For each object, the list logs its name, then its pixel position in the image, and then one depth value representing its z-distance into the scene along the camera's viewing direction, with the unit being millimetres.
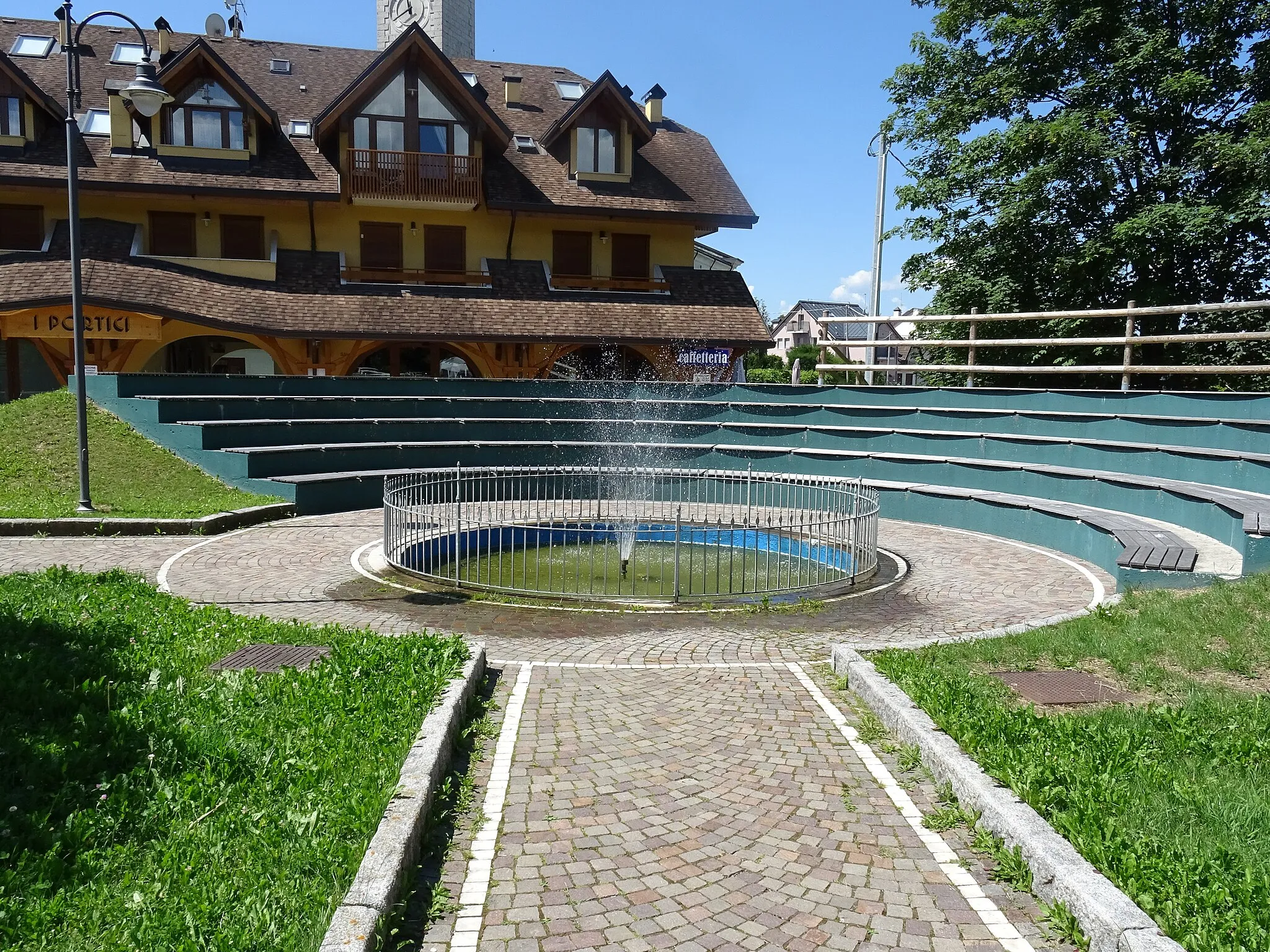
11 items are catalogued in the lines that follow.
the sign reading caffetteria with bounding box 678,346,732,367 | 28953
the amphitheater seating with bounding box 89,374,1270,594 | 14047
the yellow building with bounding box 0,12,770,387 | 26016
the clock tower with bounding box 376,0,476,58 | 42969
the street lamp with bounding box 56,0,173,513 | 12414
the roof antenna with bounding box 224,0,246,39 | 37562
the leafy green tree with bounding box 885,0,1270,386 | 26031
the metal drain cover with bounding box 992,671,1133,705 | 7039
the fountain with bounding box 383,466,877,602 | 12227
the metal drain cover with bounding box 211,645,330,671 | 7402
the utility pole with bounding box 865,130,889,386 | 33969
